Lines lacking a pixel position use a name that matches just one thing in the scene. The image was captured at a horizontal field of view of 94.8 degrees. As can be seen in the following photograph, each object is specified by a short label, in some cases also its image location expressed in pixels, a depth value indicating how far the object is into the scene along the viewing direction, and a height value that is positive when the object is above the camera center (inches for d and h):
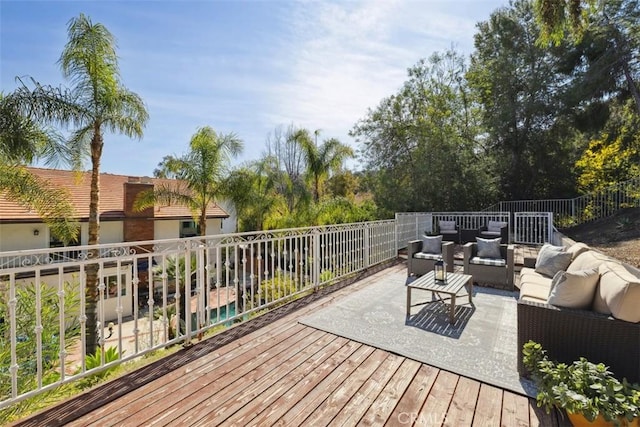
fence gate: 342.6 -19.5
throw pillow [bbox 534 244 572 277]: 156.5 -26.6
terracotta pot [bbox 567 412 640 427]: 65.9 -48.4
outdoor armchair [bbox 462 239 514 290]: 193.0 -34.9
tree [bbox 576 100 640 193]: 454.4 +97.7
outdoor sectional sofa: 81.5 -32.2
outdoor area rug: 102.4 -52.7
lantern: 154.8 -32.2
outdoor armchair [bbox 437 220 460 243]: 338.7 -21.4
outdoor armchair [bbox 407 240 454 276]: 210.5 -32.9
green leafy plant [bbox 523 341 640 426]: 65.2 -43.1
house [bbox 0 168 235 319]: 424.5 -11.0
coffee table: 140.1 -36.7
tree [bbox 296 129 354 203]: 542.6 +111.6
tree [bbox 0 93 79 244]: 223.0 +38.1
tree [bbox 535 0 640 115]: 386.0 +223.6
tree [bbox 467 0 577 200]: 477.4 +174.8
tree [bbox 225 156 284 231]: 422.6 +34.2
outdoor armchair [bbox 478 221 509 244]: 312.1 -20.6
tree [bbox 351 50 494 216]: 499.2 +128.4
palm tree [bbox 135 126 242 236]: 385.7 +56.2
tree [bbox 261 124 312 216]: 549.4 +69.9
